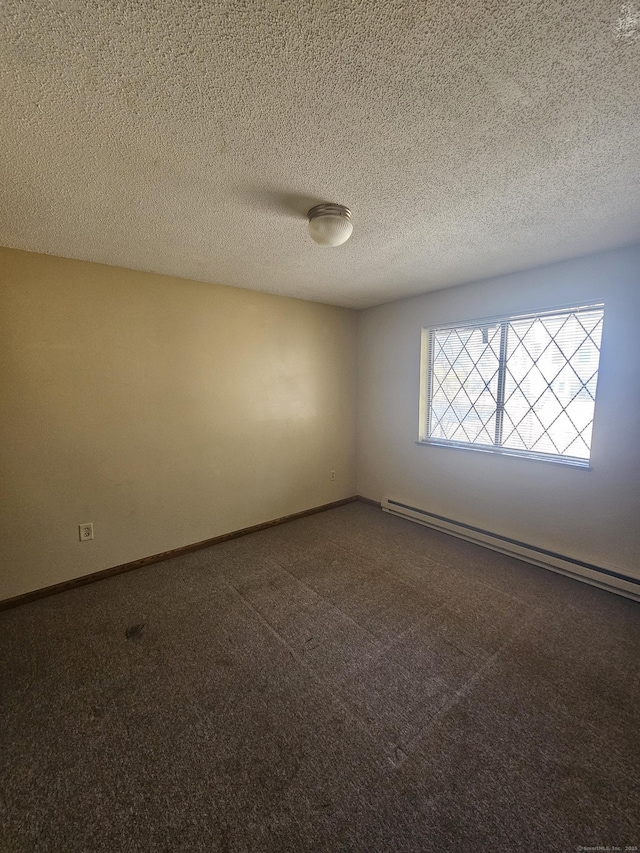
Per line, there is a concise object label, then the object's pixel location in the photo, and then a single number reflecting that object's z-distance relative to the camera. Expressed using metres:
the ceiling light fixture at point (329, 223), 1.58
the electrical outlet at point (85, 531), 2.33
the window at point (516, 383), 2.35
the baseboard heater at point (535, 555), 2.17
